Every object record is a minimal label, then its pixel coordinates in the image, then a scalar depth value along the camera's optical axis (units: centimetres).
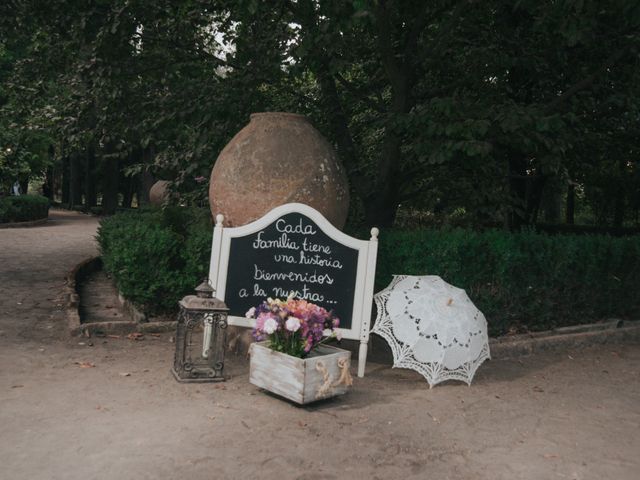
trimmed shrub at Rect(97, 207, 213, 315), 718
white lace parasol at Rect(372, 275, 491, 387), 543
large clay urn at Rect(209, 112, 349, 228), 654
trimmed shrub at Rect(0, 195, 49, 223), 2169
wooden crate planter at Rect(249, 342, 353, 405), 483
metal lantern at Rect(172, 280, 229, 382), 537
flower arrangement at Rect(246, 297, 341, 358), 499
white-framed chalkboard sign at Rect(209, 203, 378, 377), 595
